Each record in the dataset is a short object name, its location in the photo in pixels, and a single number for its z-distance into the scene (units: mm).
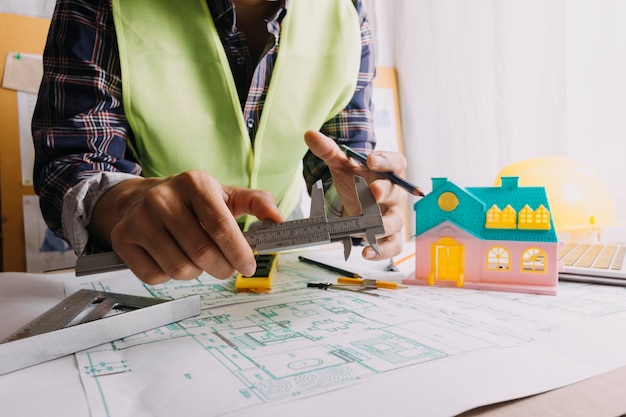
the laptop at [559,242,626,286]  707
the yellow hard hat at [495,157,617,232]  955
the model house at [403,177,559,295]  672
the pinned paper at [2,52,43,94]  1237
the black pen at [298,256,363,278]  740
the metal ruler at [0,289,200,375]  417
